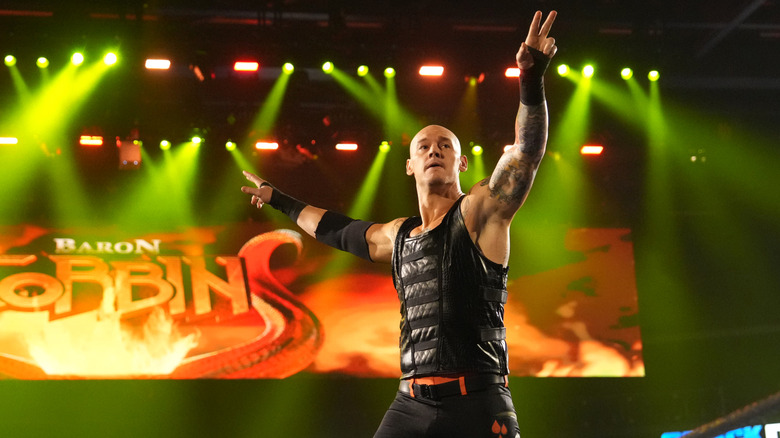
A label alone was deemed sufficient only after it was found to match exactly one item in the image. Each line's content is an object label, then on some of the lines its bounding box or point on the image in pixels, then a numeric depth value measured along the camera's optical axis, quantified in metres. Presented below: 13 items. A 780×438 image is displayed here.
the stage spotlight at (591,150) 9.52
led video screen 8.62
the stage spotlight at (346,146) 9.36
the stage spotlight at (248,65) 8.34
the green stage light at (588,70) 8.59
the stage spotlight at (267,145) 9.20
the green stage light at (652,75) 8.75
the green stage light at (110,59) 8.20
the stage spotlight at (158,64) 8.19
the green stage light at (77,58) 8.18
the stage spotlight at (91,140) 8.80
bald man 2.88
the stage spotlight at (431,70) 8.47
